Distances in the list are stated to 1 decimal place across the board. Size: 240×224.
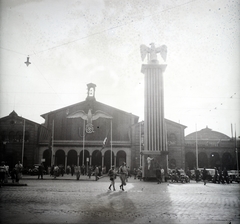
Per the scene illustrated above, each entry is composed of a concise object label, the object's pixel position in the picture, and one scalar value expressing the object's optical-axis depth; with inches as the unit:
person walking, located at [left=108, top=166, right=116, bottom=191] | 732.0
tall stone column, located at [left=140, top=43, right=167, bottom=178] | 1149.1
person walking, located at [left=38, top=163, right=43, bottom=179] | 1250.2
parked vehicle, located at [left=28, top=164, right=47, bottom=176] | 1628.4
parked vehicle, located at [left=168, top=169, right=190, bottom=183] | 1151.6
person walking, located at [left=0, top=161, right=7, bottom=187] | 824.3
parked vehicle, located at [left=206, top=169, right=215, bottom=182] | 1254.8
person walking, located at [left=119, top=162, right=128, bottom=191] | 721.4
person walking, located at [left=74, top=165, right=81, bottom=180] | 1225.3
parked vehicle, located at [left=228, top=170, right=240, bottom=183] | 1278.3
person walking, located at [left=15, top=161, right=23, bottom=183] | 937.2
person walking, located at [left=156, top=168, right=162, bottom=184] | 1033.5
